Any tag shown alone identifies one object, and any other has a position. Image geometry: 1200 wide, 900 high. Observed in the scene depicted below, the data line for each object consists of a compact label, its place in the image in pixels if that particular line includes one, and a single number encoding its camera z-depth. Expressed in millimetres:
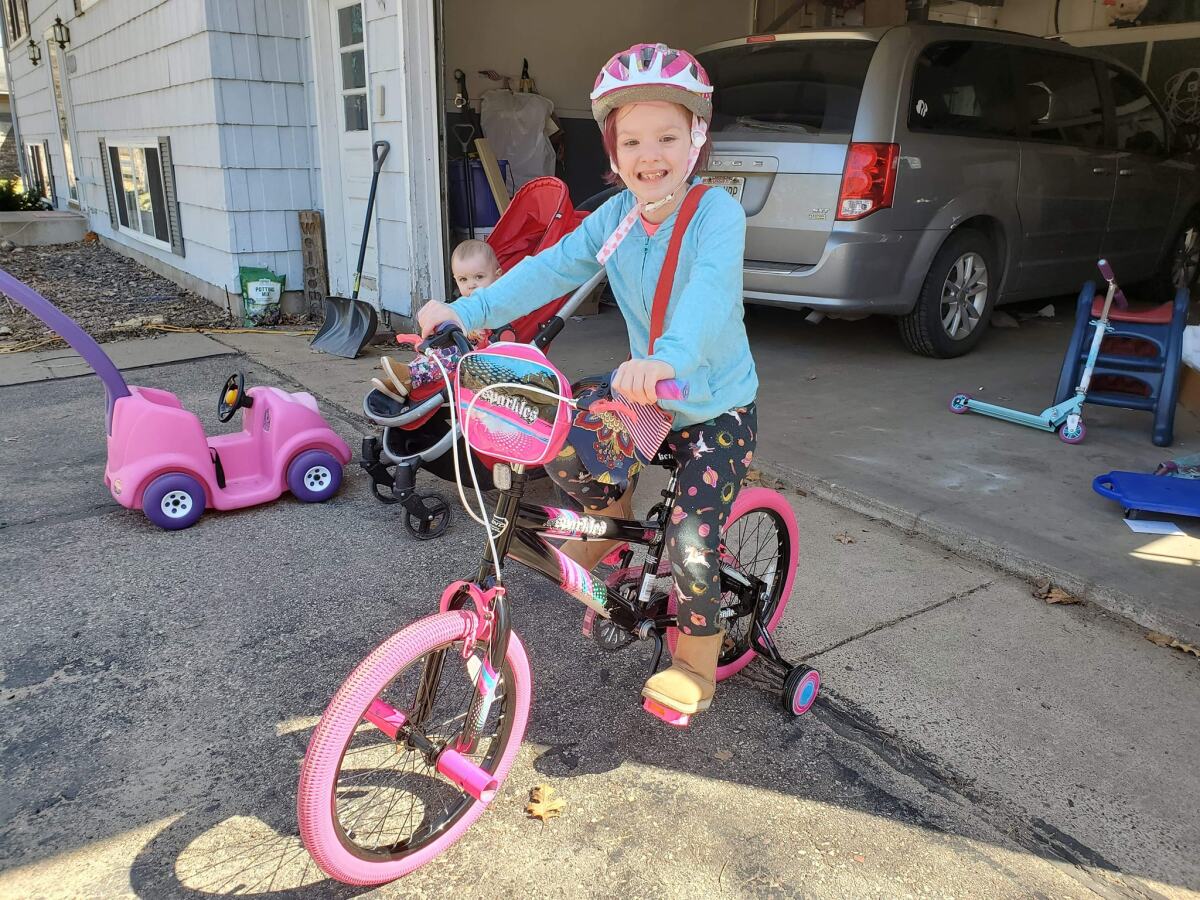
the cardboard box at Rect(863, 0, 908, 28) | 10000
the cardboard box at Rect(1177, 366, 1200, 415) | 4930
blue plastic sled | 3564
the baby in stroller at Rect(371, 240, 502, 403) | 3404
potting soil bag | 7621
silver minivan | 5250
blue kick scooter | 4555
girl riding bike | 1981
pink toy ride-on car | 3592
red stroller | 3498
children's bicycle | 1792
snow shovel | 6531
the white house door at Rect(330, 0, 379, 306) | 6918
